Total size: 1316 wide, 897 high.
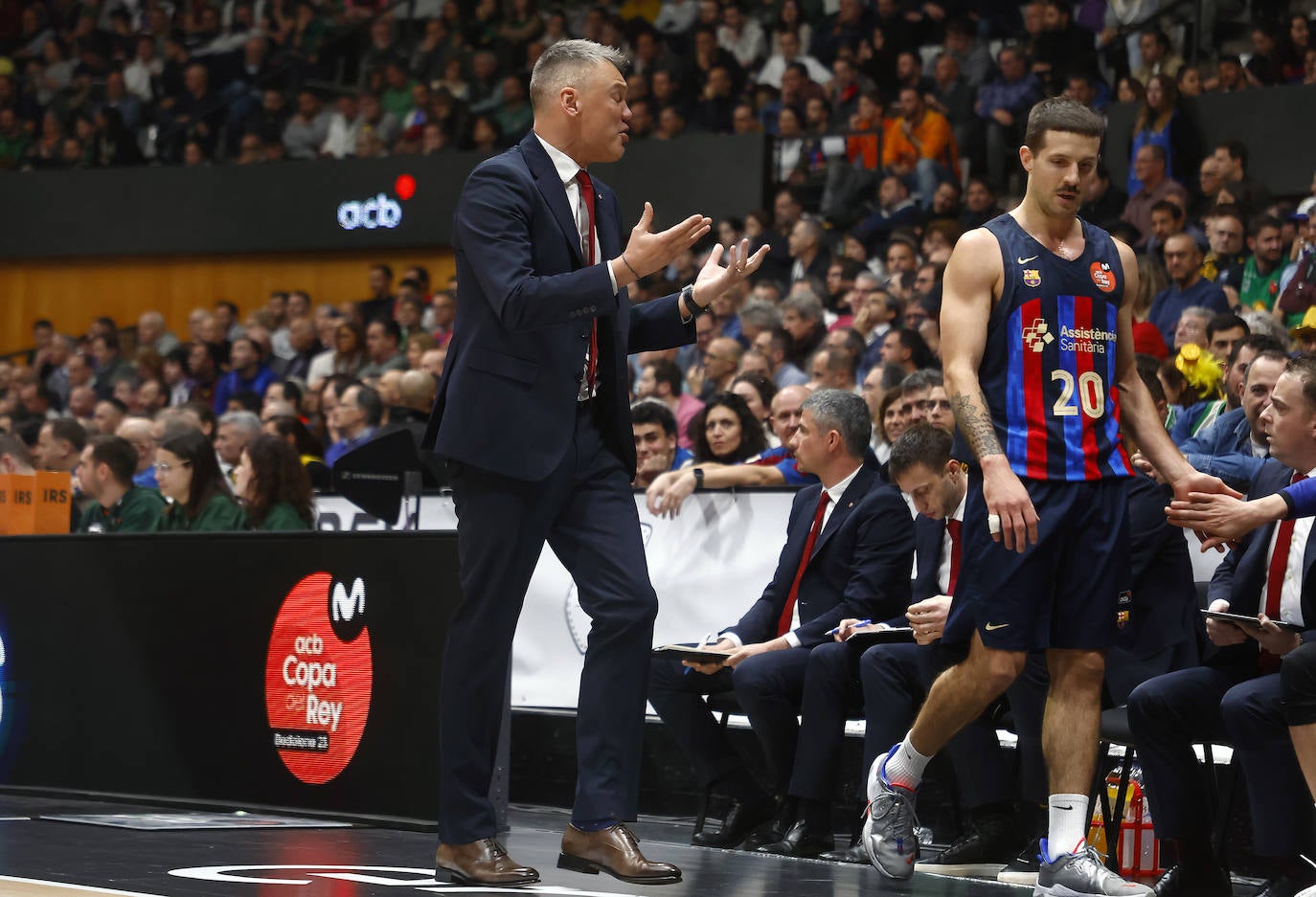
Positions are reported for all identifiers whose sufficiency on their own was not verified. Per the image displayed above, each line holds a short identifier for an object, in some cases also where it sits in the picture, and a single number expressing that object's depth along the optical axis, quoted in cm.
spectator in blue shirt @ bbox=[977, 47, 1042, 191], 2655
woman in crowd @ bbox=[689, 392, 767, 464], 1590
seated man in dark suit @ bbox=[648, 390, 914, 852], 1212
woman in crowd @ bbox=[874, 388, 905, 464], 1509
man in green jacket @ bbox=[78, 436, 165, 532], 1709
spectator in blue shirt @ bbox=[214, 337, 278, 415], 3022
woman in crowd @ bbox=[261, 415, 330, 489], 2061
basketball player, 888
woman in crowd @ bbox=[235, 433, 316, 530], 1563
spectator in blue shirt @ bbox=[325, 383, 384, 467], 2119
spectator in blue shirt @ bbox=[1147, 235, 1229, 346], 1877
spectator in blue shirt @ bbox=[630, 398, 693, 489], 1627
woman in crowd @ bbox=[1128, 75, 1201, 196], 2373
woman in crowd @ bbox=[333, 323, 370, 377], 2912
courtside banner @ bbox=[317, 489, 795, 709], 1410
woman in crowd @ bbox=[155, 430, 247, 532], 1589
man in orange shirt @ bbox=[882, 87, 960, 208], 2666
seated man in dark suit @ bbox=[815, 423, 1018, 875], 1110
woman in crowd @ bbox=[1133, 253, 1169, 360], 1598
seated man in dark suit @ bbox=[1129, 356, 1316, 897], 911
